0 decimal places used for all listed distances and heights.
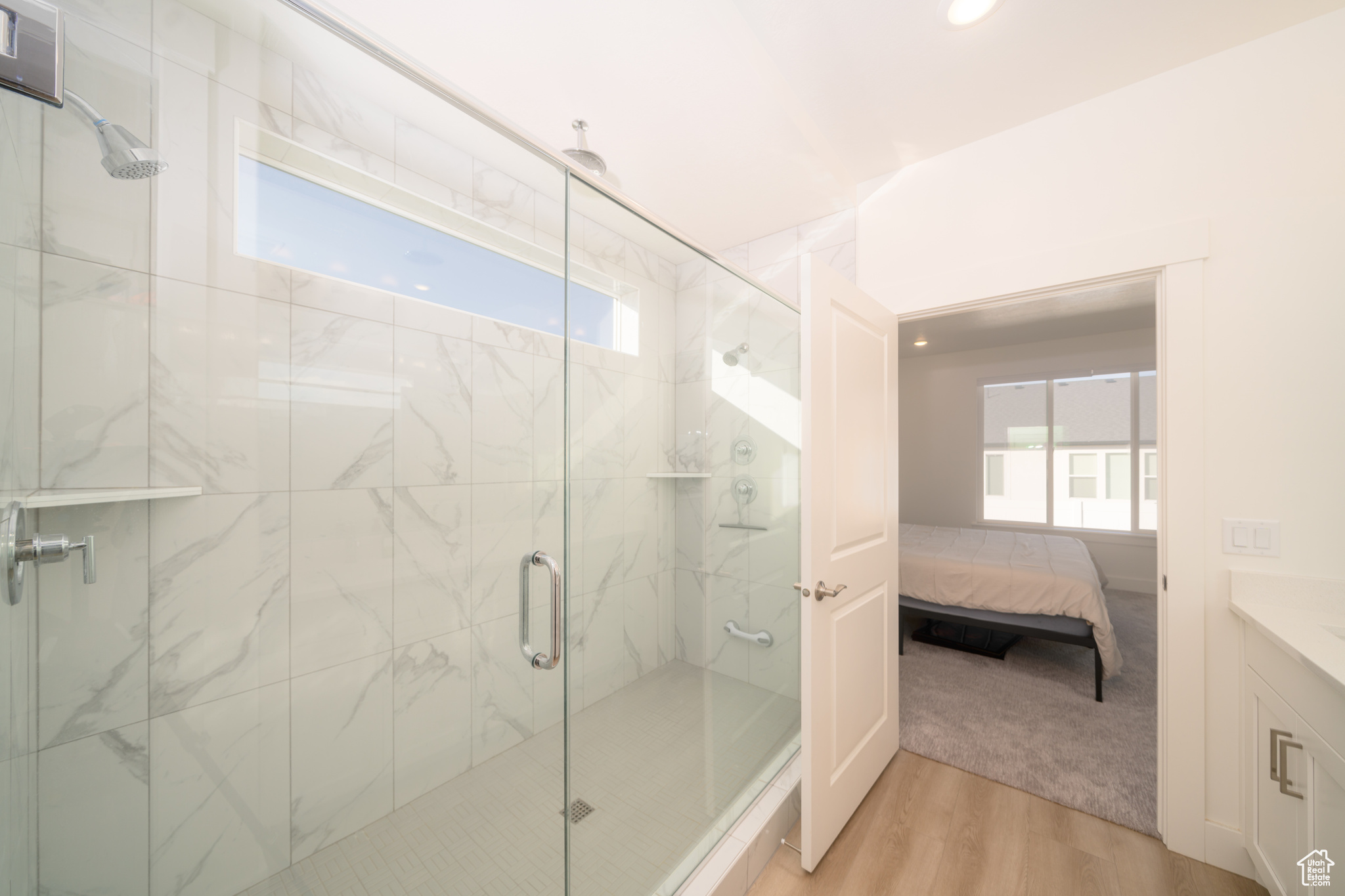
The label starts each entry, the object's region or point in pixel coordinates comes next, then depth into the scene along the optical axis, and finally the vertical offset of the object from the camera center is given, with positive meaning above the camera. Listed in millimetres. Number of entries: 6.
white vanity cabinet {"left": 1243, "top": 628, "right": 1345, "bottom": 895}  987 -777
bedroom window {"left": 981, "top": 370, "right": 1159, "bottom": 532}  4719 +5
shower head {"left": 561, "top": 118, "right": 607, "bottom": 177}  1735 +1131
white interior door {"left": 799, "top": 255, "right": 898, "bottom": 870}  1453 -349
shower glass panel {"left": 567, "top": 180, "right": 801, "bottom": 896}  1221 -361
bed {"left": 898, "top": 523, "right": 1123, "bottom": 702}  2658 -878
